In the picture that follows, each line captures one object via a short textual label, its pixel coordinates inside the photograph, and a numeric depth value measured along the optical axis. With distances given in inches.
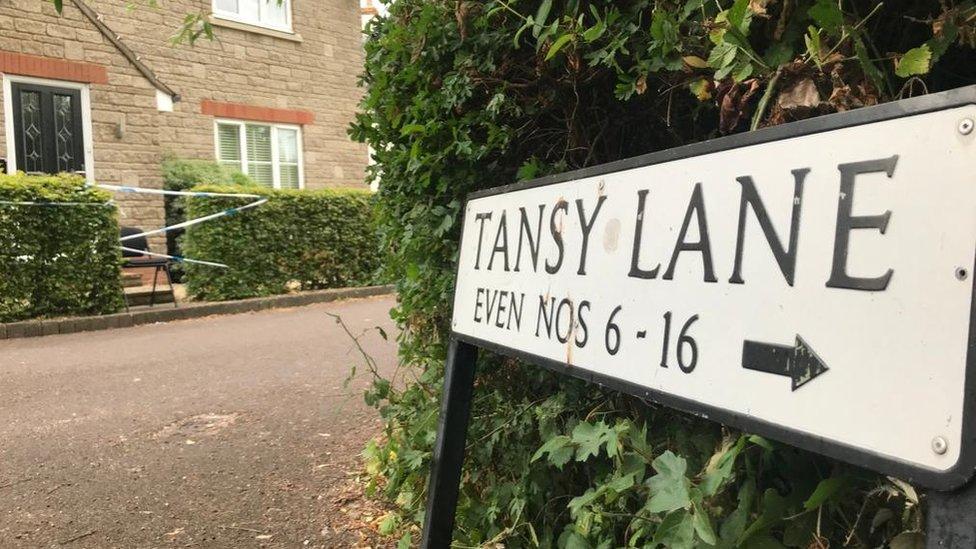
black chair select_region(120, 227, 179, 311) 338.6
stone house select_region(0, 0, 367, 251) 400.8
